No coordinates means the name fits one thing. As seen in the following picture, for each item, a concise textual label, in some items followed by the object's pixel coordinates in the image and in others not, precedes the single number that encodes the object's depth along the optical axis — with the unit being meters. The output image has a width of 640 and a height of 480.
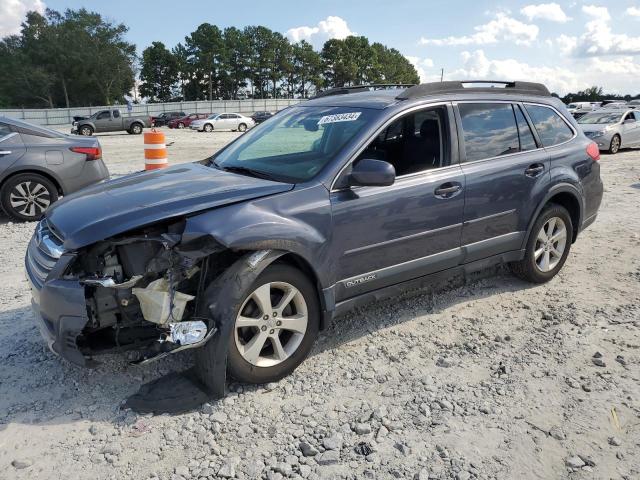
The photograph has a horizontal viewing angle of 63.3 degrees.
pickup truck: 34.59
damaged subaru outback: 2.95
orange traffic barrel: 8.89
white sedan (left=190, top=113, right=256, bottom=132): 39.50
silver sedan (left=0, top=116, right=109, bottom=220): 7.15
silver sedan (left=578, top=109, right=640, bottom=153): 16.55
